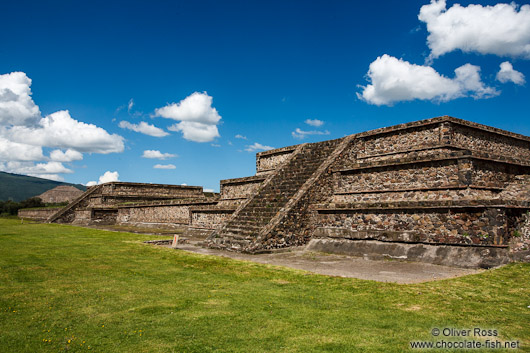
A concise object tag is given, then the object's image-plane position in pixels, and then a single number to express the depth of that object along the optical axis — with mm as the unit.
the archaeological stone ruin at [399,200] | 9484
